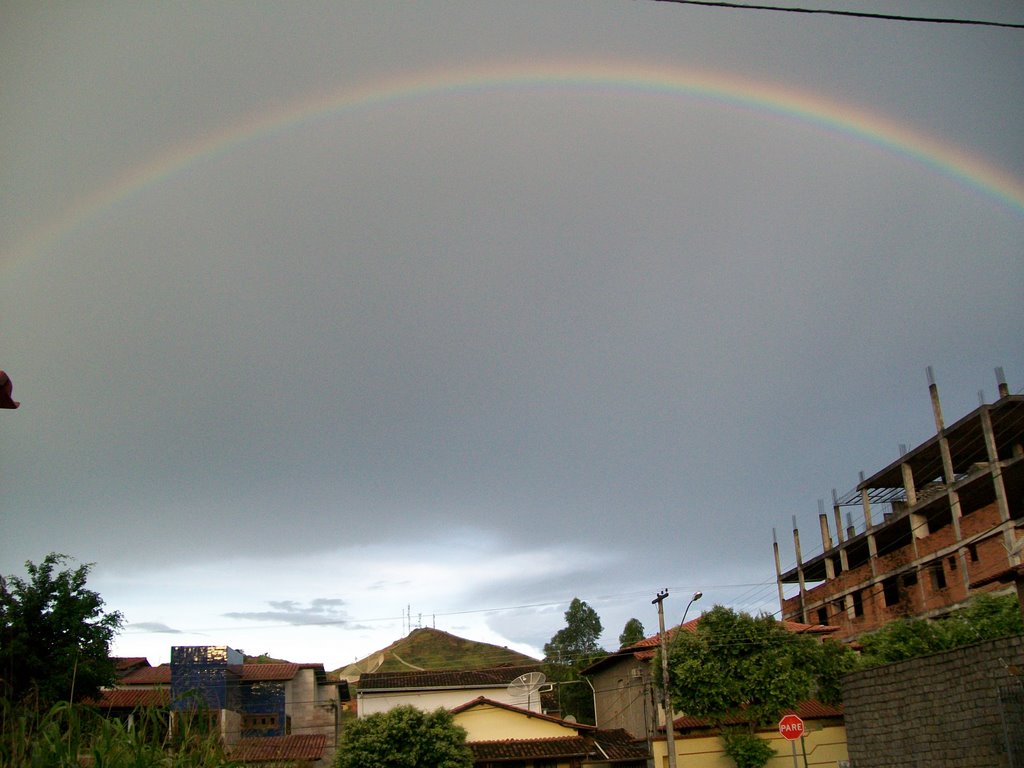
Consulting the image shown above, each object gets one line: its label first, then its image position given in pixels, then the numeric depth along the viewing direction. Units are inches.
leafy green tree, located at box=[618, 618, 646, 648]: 3038.9
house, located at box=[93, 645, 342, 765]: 1921.8
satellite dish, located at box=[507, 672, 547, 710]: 1910.7
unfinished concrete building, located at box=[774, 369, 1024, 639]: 1966.0
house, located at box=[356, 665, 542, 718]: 1932.8
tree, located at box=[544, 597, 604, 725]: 2739.2
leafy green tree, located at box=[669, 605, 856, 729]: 1553.9
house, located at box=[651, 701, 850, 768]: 1605.6
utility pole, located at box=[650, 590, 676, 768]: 1248.3
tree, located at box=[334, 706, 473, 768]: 1403.8
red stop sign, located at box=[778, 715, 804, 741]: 915.4
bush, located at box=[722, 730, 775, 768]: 1535.4
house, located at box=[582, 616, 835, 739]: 1833.2
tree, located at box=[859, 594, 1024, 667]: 1389.0
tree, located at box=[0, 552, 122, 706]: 1619.1
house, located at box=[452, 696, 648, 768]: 1581.0
